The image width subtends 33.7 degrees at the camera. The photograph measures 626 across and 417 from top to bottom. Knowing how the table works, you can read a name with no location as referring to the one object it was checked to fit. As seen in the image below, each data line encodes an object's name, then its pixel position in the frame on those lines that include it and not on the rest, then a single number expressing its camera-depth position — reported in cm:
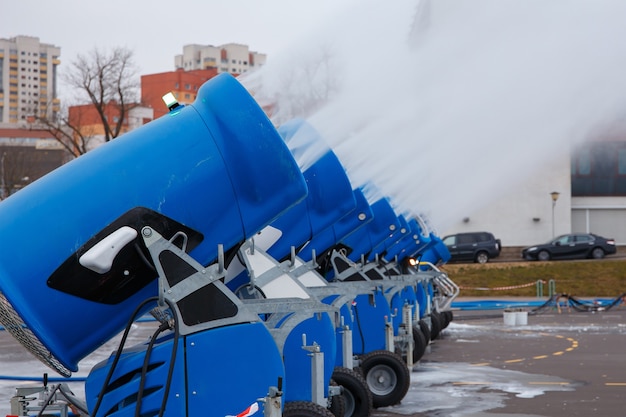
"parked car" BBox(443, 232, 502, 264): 4341
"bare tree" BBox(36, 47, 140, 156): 5131
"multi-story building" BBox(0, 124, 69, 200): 6394
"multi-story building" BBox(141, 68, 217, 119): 7619
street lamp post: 4559
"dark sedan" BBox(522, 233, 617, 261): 4294
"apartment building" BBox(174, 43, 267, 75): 15388
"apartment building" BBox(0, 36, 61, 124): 5581
